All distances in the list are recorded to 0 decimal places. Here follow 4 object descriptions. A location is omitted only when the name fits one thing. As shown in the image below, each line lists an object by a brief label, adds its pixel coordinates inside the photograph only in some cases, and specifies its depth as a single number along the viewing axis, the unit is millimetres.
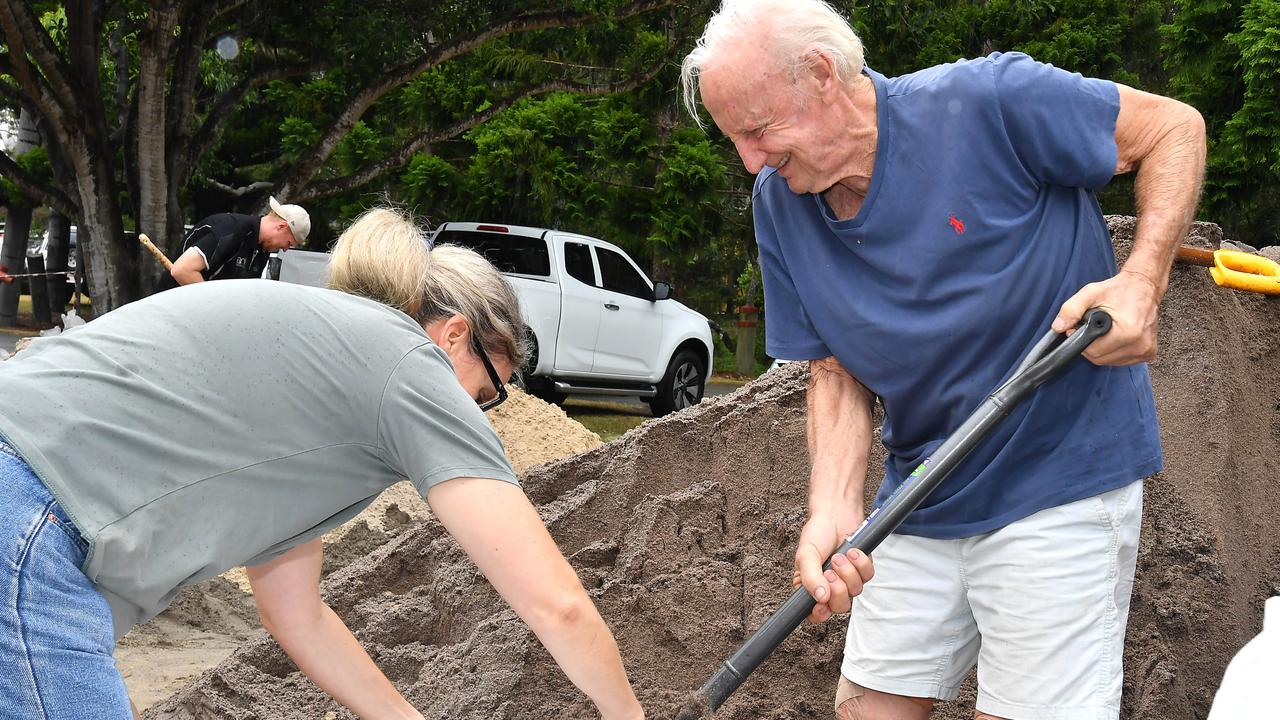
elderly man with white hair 1920
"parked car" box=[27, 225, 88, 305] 17859
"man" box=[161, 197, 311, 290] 6148
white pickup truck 10656
